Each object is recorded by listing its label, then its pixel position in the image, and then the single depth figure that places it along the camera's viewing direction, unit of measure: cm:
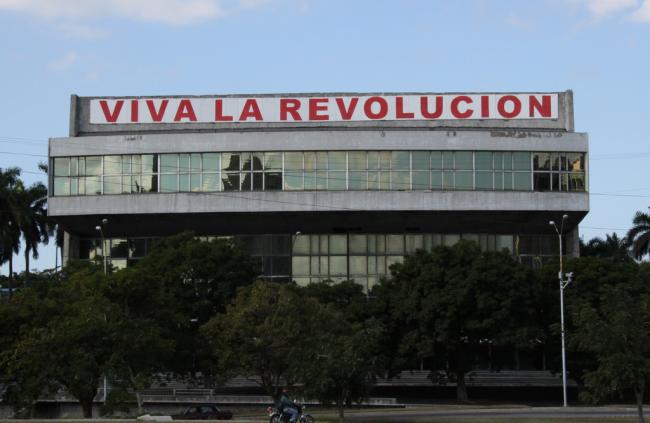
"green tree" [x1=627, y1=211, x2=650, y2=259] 11838
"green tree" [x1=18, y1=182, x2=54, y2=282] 10375
